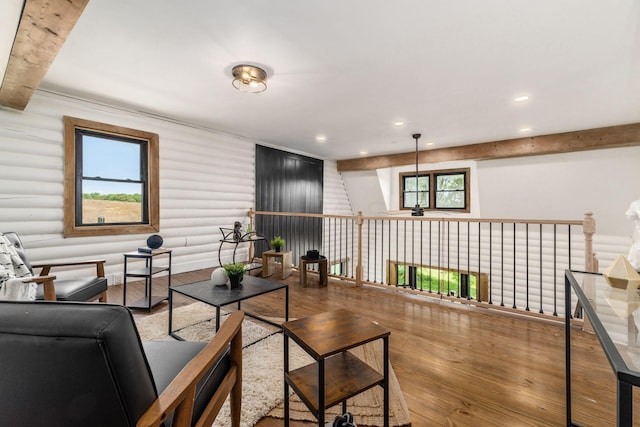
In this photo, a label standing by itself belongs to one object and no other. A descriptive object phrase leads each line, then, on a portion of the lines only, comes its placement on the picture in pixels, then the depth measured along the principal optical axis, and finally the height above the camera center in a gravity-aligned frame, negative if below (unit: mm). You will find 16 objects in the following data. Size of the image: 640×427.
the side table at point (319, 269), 4000 -801
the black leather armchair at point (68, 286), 1994 -567
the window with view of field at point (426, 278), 8102 -1947
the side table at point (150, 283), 2939 -709
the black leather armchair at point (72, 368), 652 -369
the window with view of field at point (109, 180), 3426 +491
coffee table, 2124 -635
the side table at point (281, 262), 4289 -744
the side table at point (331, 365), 1201 -781
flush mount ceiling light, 2676 +1384
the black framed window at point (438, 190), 6680 +602
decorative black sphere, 3251 -307
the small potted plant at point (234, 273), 2383 -498
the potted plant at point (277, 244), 4344 -455
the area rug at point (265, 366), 1532 -1062
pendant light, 5191 +51
